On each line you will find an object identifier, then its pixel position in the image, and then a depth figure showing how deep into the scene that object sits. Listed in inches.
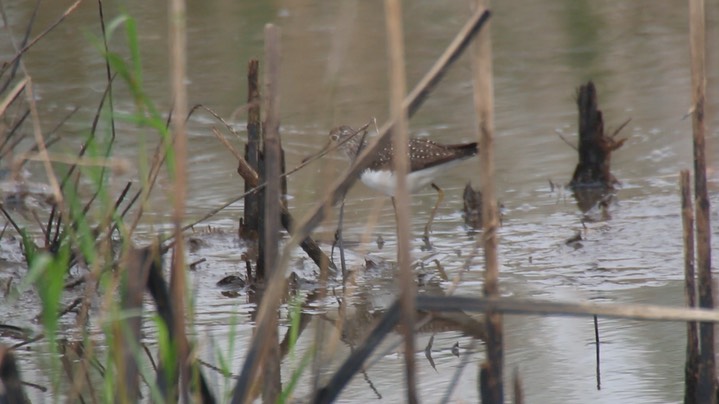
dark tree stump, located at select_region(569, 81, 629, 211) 613.3
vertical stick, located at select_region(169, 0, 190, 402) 231.9
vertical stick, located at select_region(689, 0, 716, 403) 294.2
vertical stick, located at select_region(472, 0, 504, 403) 254.8
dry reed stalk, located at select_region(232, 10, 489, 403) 243.4
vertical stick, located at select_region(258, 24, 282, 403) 258.2
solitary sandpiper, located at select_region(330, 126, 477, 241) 561.6
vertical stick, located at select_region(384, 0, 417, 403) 238.7
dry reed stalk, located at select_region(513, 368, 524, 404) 274.2
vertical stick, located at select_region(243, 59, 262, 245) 462.0
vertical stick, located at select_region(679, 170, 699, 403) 301.0
